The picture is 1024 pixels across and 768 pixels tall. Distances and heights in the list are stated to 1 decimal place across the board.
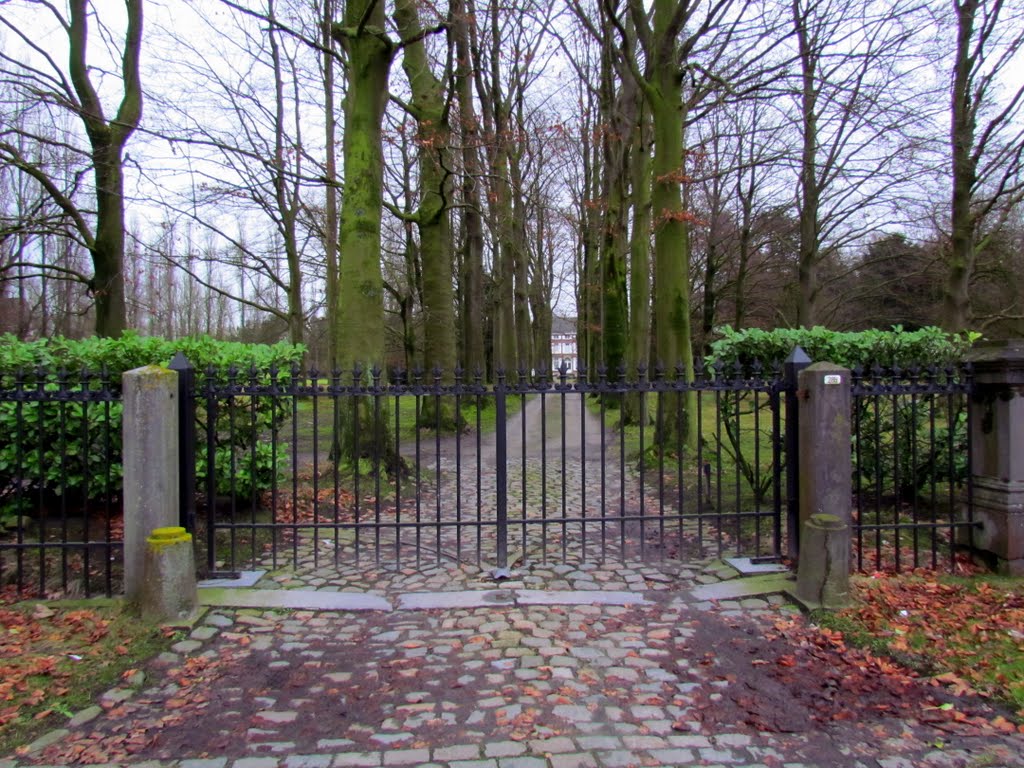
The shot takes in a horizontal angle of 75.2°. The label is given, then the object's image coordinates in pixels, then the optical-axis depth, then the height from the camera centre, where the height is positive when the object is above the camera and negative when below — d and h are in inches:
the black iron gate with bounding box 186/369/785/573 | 212.7 -50.9
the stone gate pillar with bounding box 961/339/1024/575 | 205.2 -21.3
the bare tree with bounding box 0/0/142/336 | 516.1 +188.6
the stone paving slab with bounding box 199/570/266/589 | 204.8 -58.9
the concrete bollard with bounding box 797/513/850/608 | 186.1 -50.3
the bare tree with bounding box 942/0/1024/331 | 566.3 +213.6
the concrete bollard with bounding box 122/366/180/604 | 187.5 -20.7
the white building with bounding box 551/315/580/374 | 3721.5 +301.3
